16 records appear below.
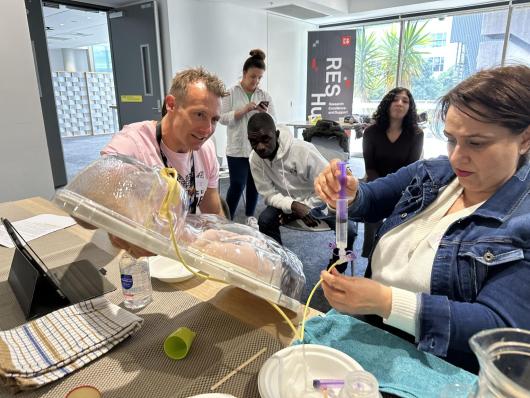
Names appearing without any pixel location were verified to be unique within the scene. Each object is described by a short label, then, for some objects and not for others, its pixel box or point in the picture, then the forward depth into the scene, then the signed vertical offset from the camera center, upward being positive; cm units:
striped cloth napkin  65 -48
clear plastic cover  58 -20
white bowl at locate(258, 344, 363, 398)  62 -47
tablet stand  85 -46
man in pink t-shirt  138 -14
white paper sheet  130 -48
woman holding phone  327 -26
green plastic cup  73 -48
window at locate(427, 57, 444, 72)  584 +42
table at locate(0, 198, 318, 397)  71 -50
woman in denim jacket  72 -33
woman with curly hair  281 -34
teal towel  65 -50
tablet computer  86 -47
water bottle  88 -45
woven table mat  65 -50
